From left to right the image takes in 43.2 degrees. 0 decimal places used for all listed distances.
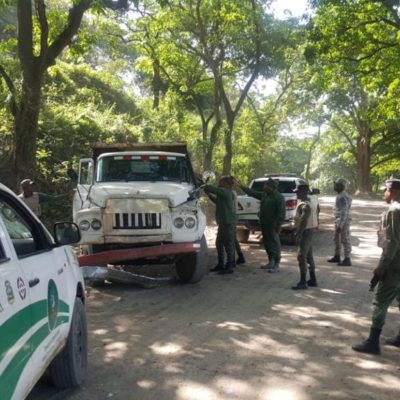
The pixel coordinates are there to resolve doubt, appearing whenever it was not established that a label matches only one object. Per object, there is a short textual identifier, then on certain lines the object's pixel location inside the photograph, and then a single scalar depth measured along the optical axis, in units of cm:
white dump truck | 758
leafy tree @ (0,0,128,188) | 1134
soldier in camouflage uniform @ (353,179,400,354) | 496
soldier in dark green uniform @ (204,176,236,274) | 936
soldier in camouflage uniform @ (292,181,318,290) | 795
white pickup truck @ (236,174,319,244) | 1294
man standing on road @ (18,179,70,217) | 915
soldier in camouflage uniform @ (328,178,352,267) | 1029
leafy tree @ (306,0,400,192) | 1616
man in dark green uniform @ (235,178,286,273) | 941
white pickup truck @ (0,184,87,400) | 262
